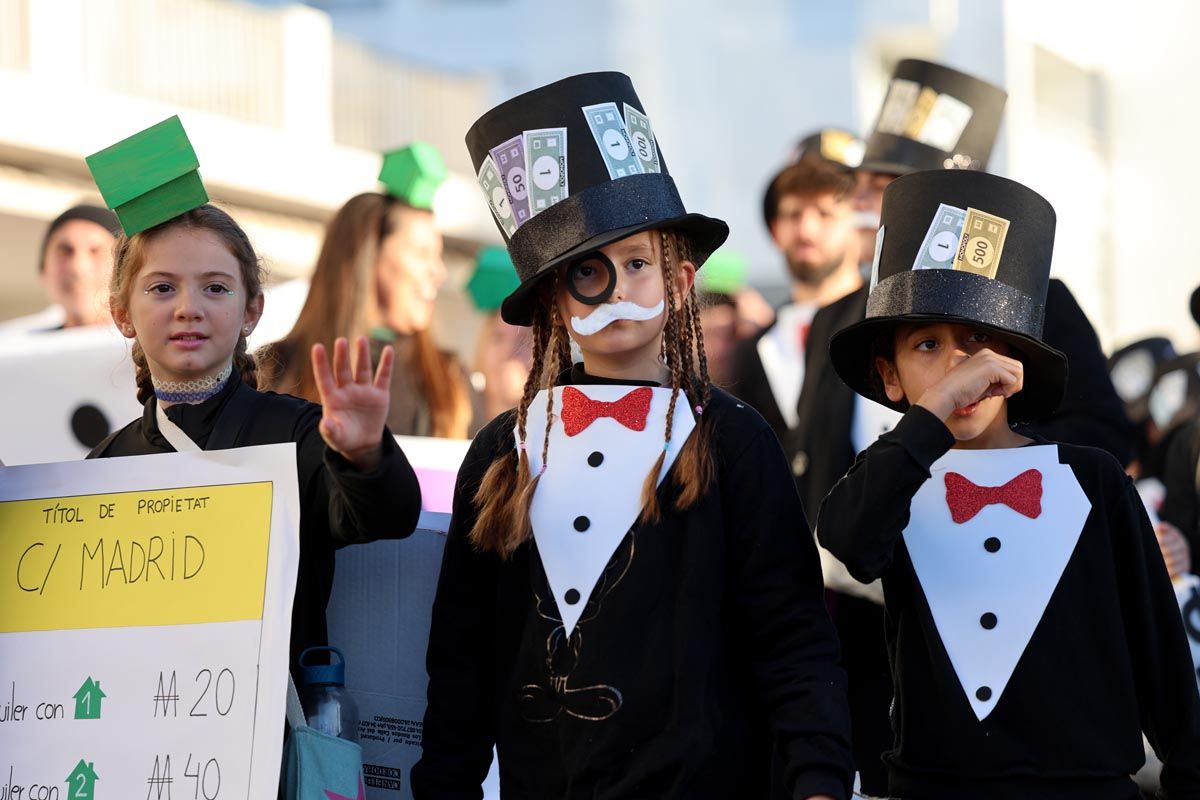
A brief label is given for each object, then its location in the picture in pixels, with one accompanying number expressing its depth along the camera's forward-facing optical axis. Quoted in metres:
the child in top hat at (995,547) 5.56
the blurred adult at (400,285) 10.81
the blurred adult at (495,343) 14.55
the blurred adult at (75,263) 11.89
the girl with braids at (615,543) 5.29
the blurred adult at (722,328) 11.87
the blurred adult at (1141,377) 14.73
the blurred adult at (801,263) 11.11
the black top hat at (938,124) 9.27
